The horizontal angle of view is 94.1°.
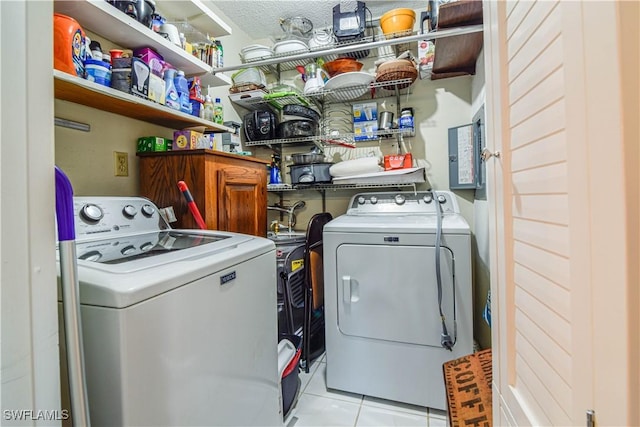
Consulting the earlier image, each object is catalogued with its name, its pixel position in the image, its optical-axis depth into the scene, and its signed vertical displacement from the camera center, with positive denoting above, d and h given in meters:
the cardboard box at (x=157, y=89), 1.47 +0.64
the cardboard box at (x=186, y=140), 1.64 +0.42
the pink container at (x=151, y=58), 1.51 +0.81
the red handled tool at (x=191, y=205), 1.46 +0.05
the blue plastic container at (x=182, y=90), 1.66 +0.71
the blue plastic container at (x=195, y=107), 1.78 +0.66
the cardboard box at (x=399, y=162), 2.29 +0.38
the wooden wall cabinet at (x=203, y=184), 1.52 +0.17
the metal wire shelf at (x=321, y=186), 2.46 +0.22
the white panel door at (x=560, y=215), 0.37 -0.01
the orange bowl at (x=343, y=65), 2.41 +1.20
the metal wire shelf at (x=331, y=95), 2.32 +0.98
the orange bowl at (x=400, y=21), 2.20 +1.41
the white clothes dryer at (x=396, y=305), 1.65 -0.55
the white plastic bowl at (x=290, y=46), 2.32 +1.31
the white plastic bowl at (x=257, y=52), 2.40 +1.31
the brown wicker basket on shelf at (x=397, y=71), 2.13 +1.01
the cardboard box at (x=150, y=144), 1.65 +0.40
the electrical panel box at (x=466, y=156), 2.04 +0.41
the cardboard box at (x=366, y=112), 2.56 +0.86
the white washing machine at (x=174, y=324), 0.63 -0.28
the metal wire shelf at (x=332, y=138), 2.35 +0.62
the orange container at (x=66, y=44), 1.12 +0.67
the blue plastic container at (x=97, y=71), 1.25 +0.62
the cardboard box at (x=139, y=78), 1.38 +0.66
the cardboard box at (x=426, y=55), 2.30 +1.20
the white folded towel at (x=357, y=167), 2.24 +0.34
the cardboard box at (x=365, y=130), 2.42 +0.70
